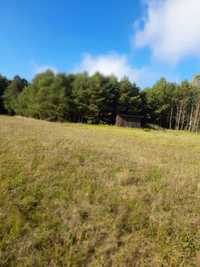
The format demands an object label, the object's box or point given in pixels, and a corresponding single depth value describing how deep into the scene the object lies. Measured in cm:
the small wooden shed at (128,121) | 4141
